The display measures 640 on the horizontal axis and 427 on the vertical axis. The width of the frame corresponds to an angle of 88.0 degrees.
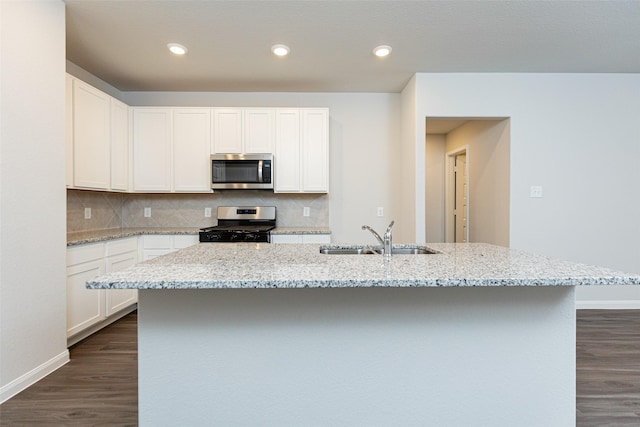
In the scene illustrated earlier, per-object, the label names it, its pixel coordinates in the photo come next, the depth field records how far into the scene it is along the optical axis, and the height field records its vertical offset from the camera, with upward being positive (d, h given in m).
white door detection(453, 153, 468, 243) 5.54 +0.19
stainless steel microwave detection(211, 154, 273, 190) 3.67 +0.43
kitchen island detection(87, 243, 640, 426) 1.47 -0.65
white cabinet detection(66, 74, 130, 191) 2.78 +0.68
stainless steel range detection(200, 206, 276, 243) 4.00 -0.08
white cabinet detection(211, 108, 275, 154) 3.75 +0.92
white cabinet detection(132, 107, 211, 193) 3.73 +0.71
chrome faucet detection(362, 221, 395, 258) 1.84 -0.18
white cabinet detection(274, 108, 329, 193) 3.75 +0.68
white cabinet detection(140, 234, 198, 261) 3.56 -0.35
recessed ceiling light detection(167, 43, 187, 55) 2.88 +1.44
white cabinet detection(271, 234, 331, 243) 3.54 -0.30
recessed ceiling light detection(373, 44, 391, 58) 2.93 +1.44
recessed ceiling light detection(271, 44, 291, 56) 2.90 +1.43
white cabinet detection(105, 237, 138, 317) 3.05 -0.50
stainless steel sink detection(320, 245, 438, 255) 2.14 -0.26
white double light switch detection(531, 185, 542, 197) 3.59 +0.20
